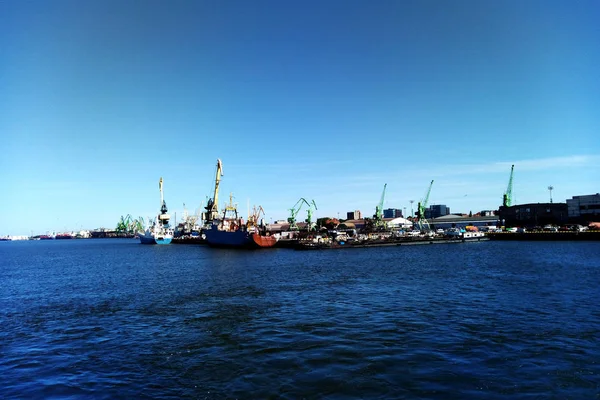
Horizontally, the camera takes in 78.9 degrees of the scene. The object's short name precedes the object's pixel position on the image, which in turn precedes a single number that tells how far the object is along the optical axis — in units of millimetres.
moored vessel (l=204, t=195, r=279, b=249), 121188
